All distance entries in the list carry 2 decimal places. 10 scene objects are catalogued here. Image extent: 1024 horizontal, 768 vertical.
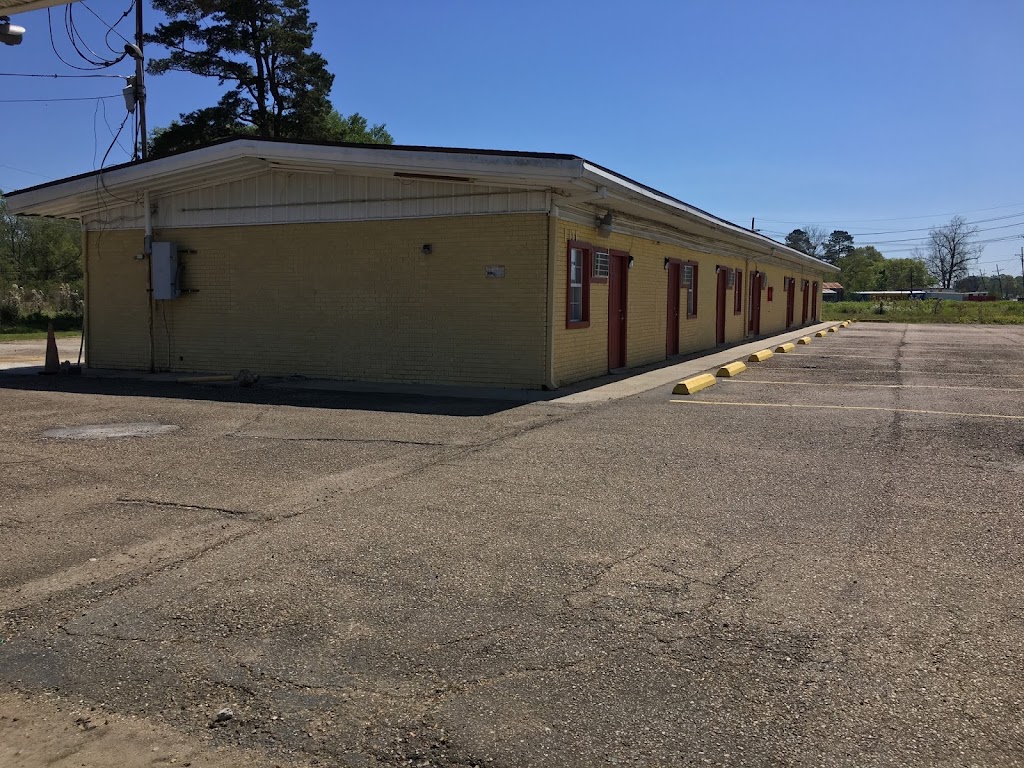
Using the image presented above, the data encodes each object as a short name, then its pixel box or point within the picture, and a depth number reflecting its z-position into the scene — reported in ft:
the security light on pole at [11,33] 31.27
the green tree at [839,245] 497.87
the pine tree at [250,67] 99.86
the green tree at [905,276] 421.59
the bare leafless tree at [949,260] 392.88
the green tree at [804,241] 423.23
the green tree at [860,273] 413.39
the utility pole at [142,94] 73.51
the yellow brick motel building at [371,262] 41.14
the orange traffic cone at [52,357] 50.29
